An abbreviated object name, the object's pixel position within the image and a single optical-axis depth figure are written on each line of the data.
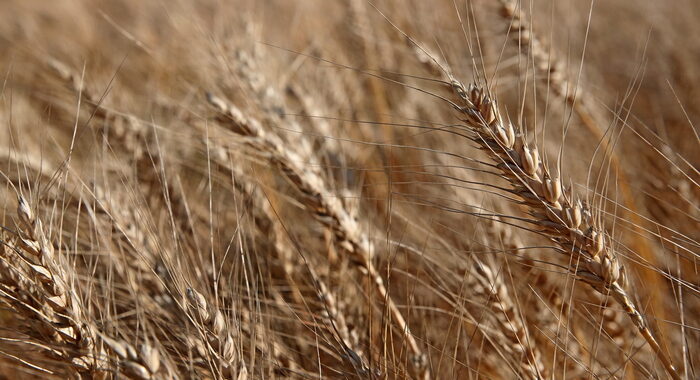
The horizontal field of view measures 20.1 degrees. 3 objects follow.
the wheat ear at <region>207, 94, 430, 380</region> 0.70
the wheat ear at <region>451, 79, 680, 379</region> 0.62
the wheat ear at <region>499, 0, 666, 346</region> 0.74
